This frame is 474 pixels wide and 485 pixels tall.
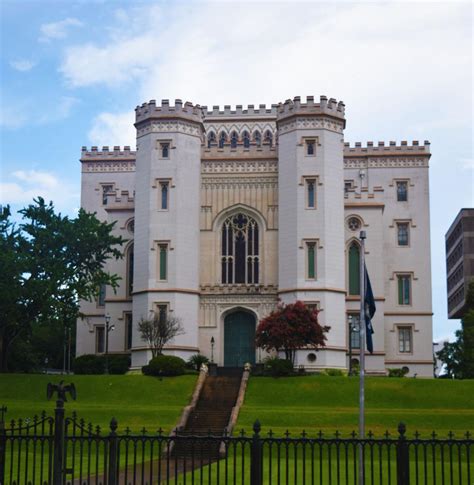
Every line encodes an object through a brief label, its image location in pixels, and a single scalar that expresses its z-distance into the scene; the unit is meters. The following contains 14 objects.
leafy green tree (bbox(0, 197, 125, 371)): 49.88
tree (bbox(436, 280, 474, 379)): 56.86
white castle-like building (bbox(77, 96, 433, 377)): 55.47
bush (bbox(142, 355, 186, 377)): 49.38
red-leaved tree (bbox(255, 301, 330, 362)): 50.19
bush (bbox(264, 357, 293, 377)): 48.59
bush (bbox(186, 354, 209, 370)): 53.20
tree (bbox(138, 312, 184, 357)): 53.28
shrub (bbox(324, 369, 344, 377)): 52.75
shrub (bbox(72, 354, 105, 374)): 58.12
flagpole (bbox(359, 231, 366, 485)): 22.91
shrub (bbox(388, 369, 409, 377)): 57.52
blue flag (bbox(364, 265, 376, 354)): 23.98
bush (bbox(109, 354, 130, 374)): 57.53
